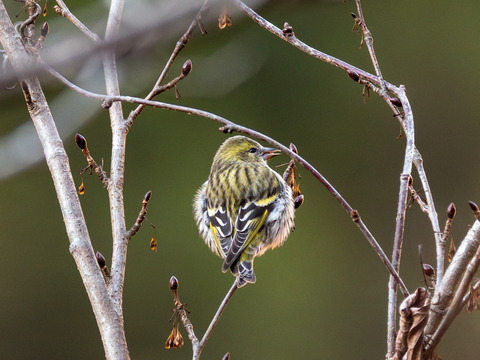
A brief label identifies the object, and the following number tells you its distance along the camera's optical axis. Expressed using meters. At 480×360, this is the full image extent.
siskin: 9.53
